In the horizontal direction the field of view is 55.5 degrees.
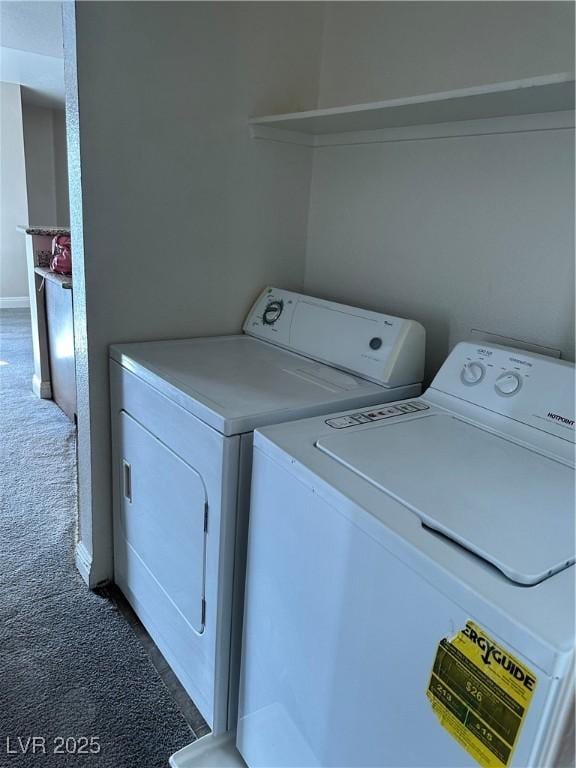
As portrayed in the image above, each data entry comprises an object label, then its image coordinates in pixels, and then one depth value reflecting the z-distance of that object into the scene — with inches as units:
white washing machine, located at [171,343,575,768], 26.8
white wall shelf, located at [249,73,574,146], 43.2
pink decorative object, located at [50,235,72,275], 123.3
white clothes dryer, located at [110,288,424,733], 49.1
